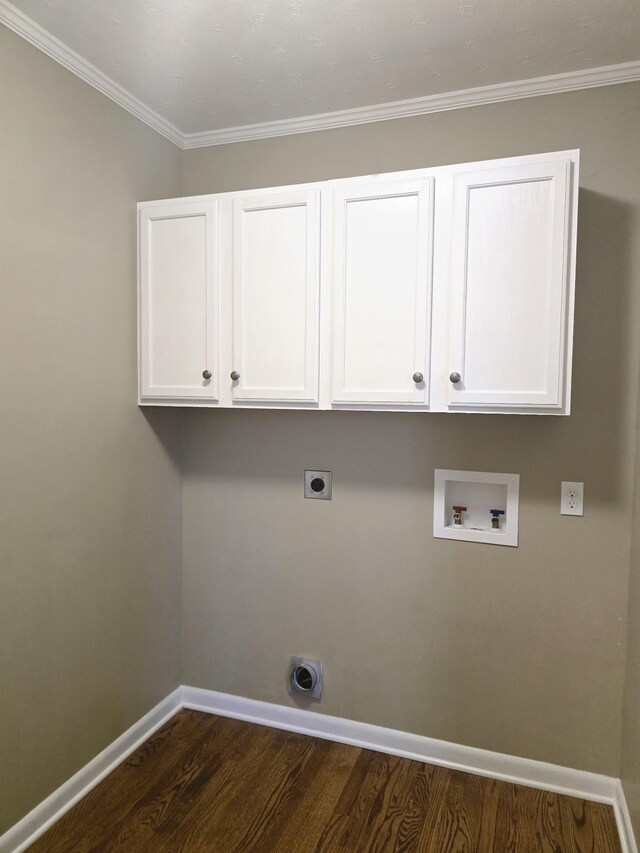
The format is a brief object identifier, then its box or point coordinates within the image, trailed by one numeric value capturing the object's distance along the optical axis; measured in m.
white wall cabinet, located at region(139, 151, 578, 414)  1.71
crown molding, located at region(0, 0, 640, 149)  1.74
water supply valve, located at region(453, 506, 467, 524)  2.19
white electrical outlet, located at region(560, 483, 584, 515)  2.00
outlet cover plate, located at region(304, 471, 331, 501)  2.34
